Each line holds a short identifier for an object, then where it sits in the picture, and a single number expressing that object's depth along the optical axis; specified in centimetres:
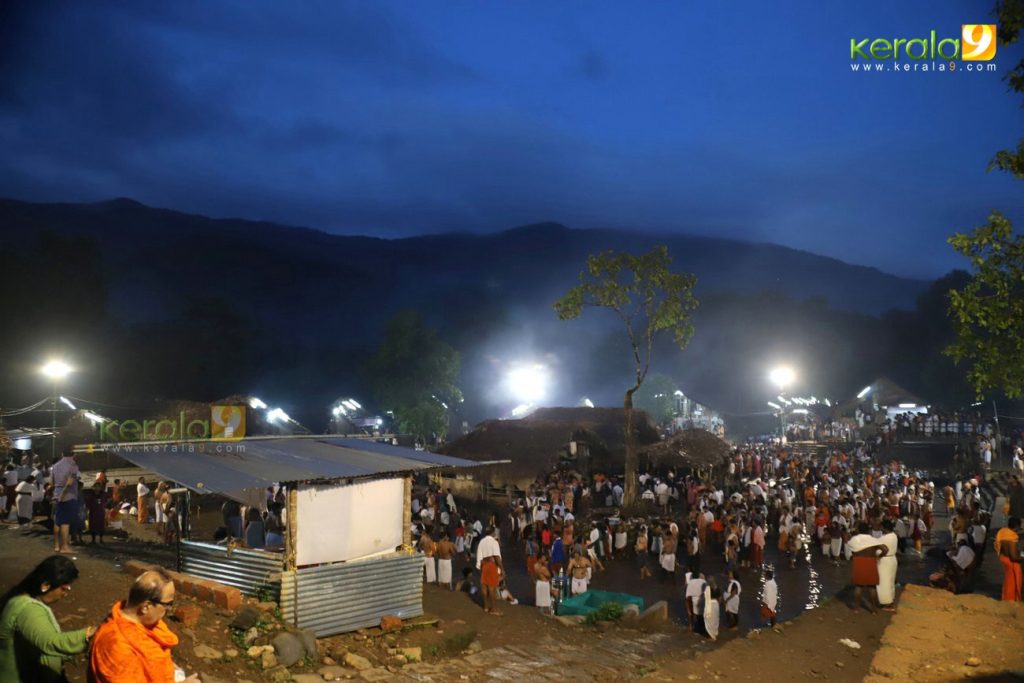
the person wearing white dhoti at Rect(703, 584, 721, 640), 1137
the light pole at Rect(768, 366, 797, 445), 4497
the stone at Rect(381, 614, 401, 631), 959
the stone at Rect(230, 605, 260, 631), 815
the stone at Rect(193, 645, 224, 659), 741
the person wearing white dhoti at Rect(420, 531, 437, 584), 1446
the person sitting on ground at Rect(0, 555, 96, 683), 404
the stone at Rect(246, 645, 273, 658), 775
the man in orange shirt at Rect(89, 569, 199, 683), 384
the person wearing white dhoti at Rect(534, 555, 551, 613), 1345
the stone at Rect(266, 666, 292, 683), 745
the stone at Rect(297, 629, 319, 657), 820
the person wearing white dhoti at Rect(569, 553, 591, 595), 1393
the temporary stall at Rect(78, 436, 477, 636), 902
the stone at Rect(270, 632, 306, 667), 787
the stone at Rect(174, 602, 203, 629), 789
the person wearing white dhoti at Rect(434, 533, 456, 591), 1443
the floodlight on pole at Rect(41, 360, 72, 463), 2413
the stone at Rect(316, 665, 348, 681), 774
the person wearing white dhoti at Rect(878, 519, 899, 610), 1155
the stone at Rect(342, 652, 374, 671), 817
